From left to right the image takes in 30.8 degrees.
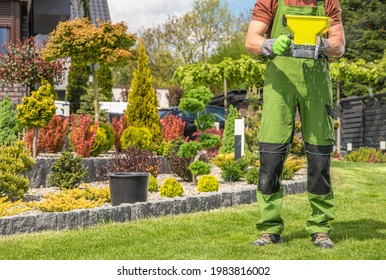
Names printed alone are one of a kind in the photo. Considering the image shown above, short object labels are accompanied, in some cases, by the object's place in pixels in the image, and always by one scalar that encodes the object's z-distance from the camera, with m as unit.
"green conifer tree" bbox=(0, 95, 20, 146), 12.33
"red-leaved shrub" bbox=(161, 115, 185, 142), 15.16
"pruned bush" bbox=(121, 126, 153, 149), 13.58
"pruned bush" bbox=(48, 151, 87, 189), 10.79
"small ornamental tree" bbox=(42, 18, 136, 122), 14.10
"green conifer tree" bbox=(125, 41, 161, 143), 14.82
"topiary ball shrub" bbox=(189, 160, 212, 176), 11.05
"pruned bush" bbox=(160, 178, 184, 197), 9.52
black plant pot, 8.88
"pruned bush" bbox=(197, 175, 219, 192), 10.16
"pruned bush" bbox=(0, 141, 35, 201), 9.27
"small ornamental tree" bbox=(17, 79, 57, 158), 12.13
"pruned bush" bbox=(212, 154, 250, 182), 11.84
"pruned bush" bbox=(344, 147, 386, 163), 21.75
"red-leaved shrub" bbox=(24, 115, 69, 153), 13.61
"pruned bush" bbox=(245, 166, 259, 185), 11.27
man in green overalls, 5.65
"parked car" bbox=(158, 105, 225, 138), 18.19
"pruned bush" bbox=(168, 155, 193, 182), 11.82
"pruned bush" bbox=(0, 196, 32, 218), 7.99
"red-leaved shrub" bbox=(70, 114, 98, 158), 12.87
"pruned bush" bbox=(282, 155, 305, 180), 12.05
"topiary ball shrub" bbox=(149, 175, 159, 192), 10.34
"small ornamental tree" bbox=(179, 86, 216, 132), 12.00
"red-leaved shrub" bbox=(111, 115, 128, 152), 14.84
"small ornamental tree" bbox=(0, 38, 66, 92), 13.66
